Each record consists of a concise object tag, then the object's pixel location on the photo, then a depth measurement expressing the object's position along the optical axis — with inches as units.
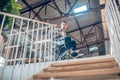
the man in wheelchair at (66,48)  124.8
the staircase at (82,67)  53.3
